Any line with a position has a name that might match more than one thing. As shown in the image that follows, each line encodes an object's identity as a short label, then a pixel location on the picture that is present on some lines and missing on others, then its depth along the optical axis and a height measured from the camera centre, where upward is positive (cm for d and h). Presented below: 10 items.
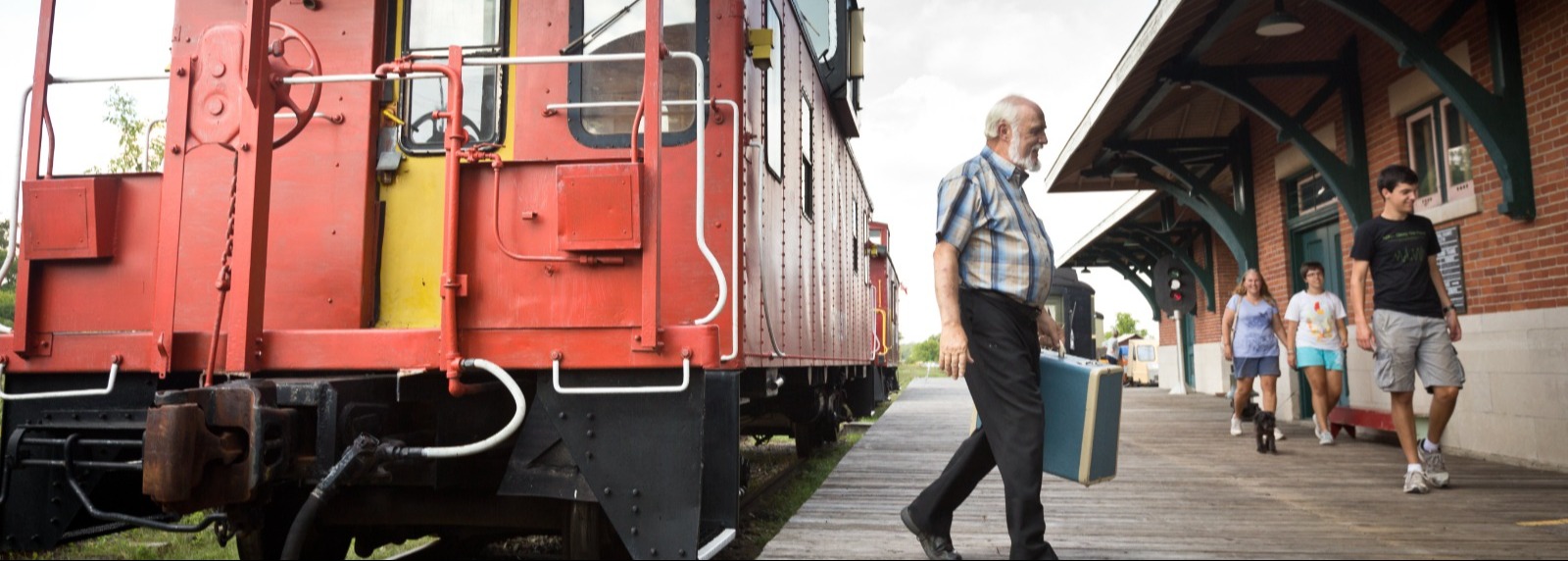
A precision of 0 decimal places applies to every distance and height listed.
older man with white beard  328 +15
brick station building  647 +181
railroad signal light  1762 +117
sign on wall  750 +66
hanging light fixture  768 +251
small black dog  772 -57
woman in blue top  848 +18
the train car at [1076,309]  2486 +121
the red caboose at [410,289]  314 +25
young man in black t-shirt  538 +21
